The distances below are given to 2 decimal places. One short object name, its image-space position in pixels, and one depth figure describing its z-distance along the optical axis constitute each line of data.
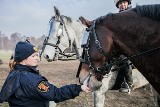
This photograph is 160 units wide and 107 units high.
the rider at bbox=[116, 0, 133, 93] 3.68
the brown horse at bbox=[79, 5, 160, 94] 2.00
